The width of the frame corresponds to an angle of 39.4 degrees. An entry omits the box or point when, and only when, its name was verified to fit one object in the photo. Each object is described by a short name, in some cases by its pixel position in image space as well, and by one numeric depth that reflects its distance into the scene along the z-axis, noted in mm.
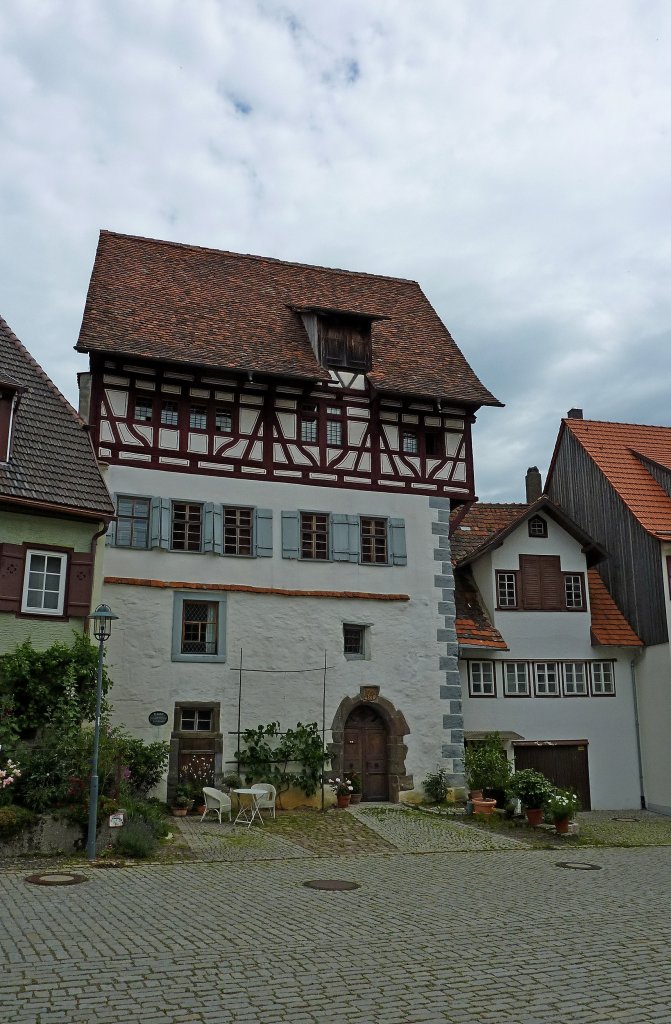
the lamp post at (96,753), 13773
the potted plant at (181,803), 19406
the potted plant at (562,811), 18141
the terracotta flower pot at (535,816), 19312
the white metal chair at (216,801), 18219
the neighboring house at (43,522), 16781
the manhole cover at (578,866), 14453
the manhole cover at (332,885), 12266
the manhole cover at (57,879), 11836
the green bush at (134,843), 14062
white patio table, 18422
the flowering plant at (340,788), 21266
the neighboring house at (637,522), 24328
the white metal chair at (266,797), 18969
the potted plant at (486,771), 21781
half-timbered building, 20875
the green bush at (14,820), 13547
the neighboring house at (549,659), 24266
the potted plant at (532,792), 19344
